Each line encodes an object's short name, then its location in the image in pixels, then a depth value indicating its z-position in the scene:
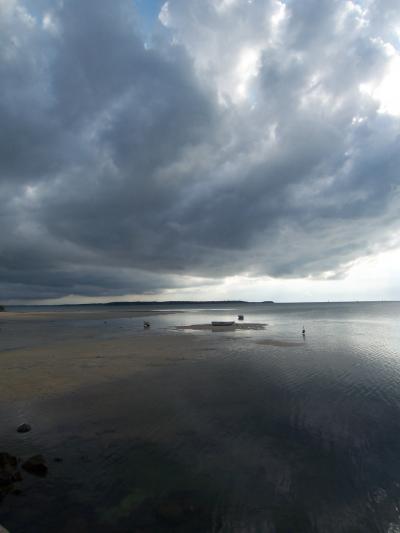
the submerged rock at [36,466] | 10.50
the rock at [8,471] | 9.77
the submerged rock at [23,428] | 13.97
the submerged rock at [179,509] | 8.32
